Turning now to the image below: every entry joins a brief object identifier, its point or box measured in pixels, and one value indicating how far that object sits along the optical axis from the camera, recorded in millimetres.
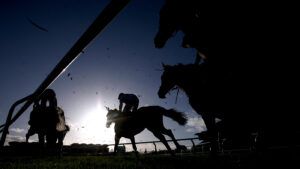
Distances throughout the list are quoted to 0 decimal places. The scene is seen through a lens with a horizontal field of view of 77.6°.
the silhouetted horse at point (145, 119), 7892
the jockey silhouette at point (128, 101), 7841
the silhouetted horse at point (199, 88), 2020
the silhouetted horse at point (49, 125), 8526
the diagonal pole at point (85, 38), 619
